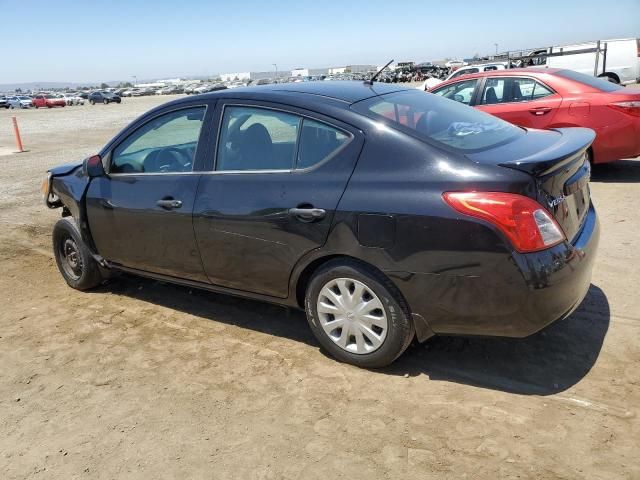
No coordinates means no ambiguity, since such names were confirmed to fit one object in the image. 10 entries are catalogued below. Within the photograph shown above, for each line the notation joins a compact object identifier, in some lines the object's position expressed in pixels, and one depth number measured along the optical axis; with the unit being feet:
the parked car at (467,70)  68.64
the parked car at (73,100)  208.03
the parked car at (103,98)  197.77
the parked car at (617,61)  65.92
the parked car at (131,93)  289.64
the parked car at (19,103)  199.31
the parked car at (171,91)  272.21
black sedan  9.14
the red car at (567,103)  23.82
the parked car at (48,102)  193.16
